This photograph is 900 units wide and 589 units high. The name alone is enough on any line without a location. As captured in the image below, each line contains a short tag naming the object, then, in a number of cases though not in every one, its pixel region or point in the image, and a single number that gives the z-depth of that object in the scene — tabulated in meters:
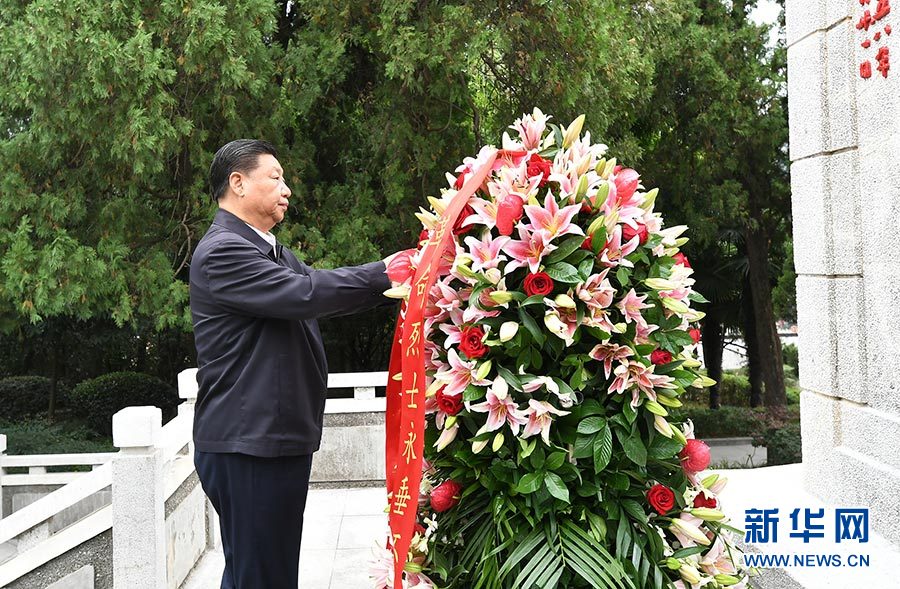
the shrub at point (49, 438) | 10.14
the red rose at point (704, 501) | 1.96
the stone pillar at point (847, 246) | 3.15
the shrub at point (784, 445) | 11.11
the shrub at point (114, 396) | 11.83
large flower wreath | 1.80
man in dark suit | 2.30
